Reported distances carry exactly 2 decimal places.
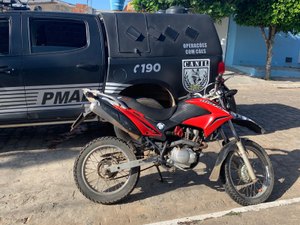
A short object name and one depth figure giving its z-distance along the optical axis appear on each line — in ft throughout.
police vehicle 10.77
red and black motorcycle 8.39
